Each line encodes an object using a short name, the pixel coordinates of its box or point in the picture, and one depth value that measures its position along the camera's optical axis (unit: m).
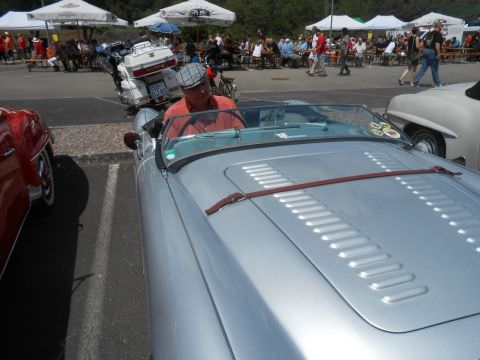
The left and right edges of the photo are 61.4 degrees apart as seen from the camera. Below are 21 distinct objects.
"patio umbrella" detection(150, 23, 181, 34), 20.63
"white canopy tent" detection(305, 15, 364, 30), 22.09
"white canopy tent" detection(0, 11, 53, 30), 23.30
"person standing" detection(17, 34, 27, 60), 22.91
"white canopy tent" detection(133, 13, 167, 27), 19.48
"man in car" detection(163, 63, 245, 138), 2.66
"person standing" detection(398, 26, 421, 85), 11.95
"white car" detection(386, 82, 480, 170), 3.74
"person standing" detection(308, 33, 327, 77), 14.97
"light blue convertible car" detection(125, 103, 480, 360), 1.16
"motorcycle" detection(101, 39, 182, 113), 7.39
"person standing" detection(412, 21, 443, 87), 10.88
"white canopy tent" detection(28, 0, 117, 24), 15.37
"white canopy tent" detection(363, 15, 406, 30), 23.45
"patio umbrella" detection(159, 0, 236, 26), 14.76
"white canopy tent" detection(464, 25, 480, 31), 38.84
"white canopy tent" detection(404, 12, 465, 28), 23.03
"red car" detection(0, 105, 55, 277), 2.63
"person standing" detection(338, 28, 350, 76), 15.49
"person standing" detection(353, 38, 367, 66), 19.56
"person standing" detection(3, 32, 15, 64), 21.30
